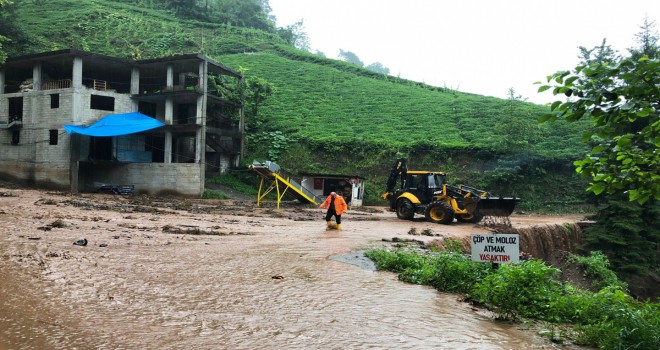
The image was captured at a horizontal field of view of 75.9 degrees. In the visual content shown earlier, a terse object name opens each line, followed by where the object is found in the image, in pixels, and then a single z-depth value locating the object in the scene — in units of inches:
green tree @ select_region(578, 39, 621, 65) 1513.3
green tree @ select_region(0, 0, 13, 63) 1579.7
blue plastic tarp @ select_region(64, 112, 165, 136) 1112.2
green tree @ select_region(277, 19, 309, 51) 3444.9
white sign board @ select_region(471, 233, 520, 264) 257.3
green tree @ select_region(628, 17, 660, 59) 1280.5
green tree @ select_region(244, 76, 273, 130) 1560.0
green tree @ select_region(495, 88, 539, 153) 1402.6
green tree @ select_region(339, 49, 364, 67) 5792.3
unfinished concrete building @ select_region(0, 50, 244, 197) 1205.1
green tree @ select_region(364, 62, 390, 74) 5589.1
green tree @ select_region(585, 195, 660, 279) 689.6
